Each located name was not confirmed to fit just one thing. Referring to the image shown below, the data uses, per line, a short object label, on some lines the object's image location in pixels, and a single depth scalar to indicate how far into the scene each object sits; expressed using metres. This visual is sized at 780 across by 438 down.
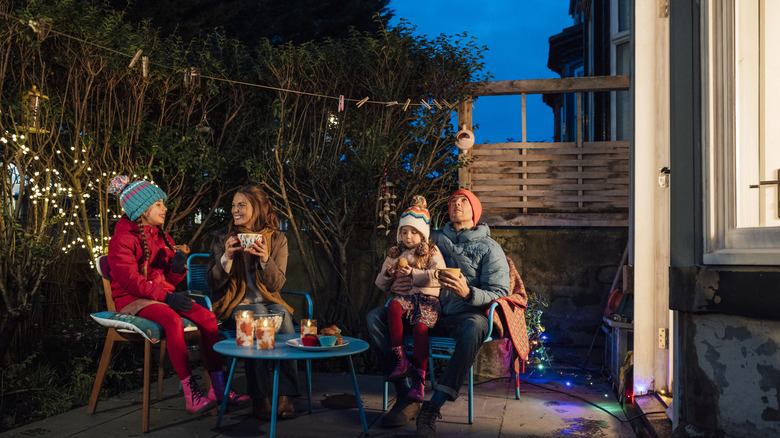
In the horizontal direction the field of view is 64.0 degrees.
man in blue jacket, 3.53
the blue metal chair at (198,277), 4.73
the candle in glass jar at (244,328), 3.41
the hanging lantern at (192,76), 4.63
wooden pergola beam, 5.59
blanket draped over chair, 3.91
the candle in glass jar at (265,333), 3.32
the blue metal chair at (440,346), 3.81
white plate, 3.34
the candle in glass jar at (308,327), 3.51
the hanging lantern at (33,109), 4.36
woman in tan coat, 4.04
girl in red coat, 3.65
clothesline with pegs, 3.96
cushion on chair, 3.54
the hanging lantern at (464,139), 5.55
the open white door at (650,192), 3.78
